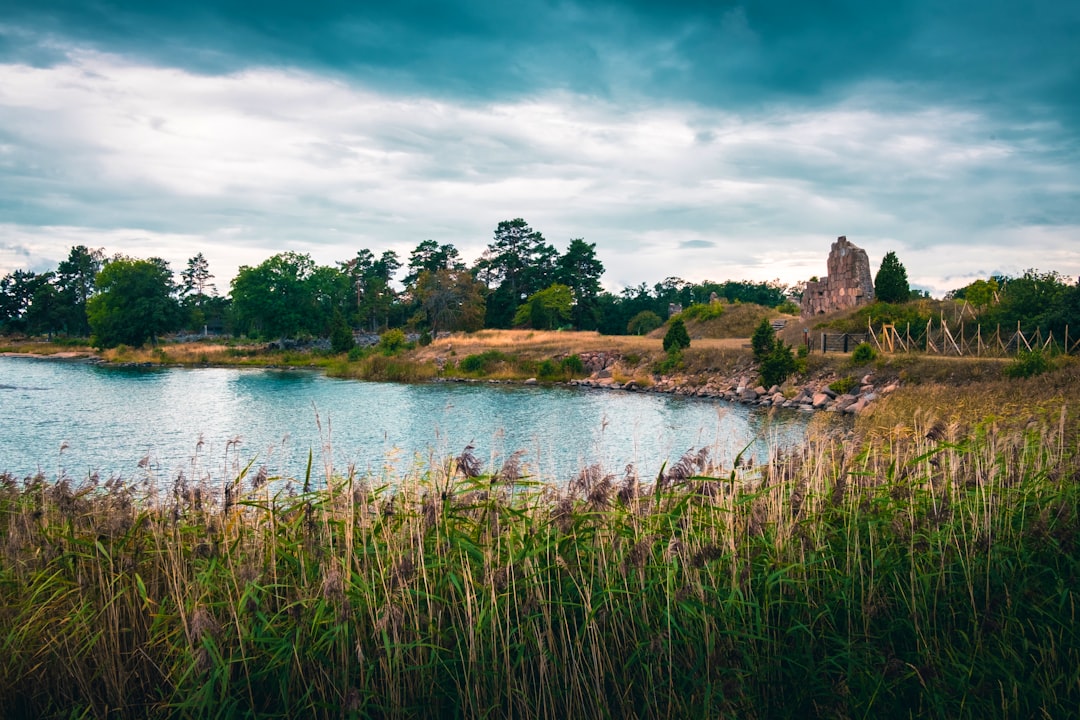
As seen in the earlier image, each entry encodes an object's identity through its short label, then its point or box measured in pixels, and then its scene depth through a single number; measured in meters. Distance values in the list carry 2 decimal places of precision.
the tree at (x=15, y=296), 95.69
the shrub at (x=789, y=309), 66.71
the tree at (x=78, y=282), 92.56
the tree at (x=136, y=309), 70.00
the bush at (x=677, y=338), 45.31
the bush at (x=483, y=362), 50.06
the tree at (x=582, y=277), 83.25
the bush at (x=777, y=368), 35.75
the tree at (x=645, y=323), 78.31
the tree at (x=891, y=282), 44.41
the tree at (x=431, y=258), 95.94
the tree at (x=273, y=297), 76.19
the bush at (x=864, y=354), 33.66
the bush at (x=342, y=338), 62.06
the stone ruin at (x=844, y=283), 49.56
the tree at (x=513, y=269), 84.25
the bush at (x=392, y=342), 60.84
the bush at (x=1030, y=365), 23.23
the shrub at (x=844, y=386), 32.03
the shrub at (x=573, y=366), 47.69
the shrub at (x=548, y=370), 47.05
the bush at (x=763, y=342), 37.00
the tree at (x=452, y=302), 67.00
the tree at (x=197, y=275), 113.88
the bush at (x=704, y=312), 61.31
